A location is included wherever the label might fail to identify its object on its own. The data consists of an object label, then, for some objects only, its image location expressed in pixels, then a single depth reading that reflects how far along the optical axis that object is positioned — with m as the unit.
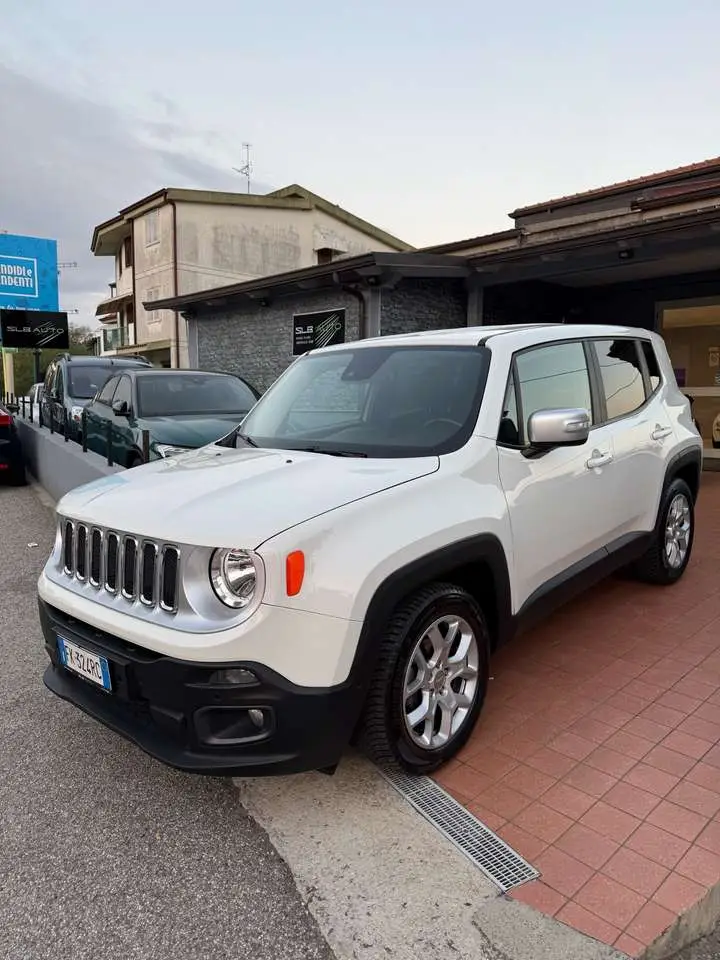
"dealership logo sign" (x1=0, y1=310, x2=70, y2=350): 17.72
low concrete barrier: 7.31
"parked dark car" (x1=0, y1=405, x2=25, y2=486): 10.16
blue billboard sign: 18.84
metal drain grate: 2.22
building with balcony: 29.03
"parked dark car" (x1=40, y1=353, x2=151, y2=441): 10.88
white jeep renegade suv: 2.25
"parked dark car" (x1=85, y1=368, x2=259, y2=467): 7.23
